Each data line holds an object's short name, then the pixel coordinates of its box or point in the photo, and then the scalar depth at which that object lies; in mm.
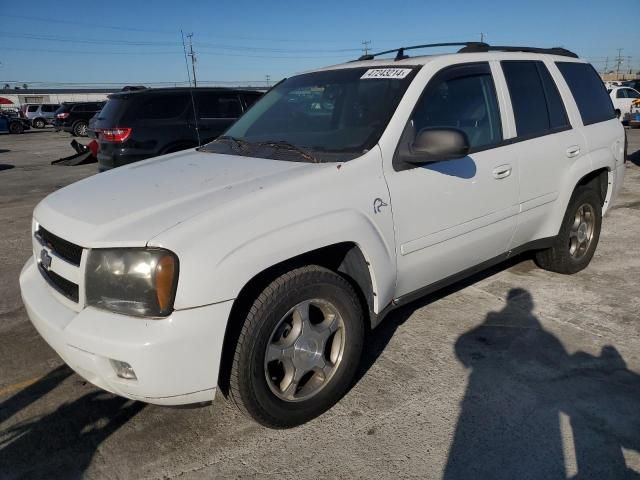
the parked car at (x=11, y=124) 31672
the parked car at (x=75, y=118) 27812
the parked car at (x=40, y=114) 37406
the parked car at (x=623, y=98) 22820
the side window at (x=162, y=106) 8422
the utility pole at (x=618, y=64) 95744
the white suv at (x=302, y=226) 2178
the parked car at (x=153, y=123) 8234
